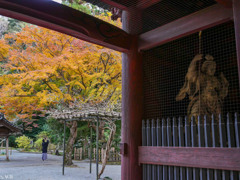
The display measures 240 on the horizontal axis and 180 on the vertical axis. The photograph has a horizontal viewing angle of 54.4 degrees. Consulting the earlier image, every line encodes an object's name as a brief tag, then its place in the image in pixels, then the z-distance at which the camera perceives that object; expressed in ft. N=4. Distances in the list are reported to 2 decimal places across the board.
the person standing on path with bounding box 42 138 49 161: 45.24
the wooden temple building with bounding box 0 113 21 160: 43.14
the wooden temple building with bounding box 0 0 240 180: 9.82
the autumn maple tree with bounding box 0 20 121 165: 29.43
